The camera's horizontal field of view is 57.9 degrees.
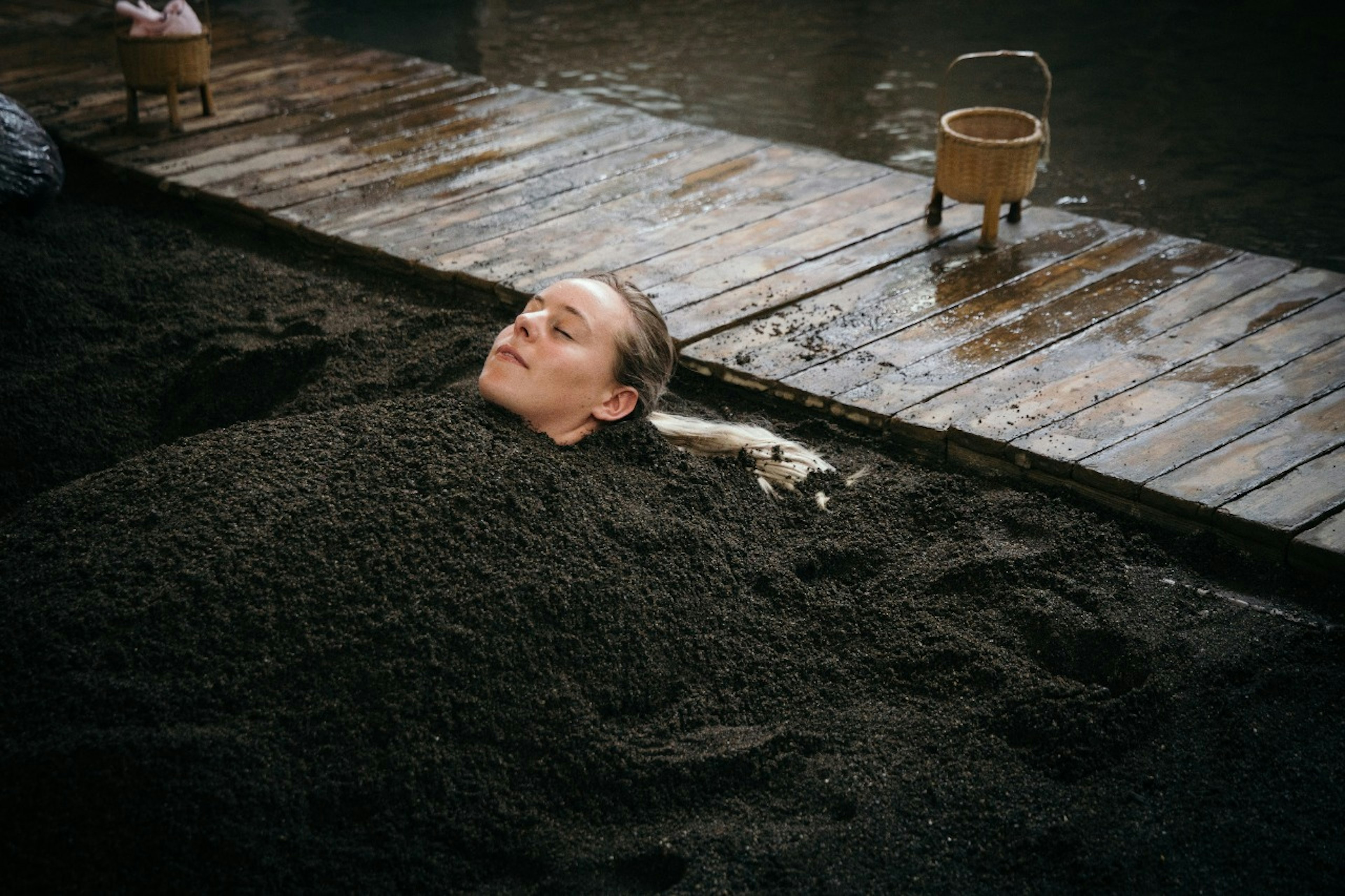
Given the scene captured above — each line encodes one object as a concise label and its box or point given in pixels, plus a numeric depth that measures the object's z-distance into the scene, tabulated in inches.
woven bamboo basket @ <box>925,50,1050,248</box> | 164.4
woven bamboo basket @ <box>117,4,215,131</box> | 209.3
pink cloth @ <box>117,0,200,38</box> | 210.1
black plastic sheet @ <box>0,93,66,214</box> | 176.1
